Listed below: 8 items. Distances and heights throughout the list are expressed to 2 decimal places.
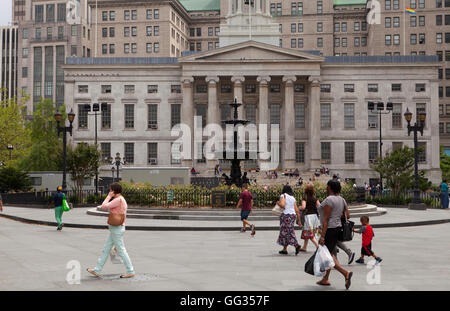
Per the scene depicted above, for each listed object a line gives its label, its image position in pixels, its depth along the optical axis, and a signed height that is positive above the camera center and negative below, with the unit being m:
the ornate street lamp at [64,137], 33.84 +2.30
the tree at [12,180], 43.09 -0.64
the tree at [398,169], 37.94 +0.16
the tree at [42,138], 68.75 +5.09
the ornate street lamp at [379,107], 55.00 +7.71
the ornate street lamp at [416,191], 34.53 -1.38
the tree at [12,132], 63.84 +5.03
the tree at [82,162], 37.78 +0.74
